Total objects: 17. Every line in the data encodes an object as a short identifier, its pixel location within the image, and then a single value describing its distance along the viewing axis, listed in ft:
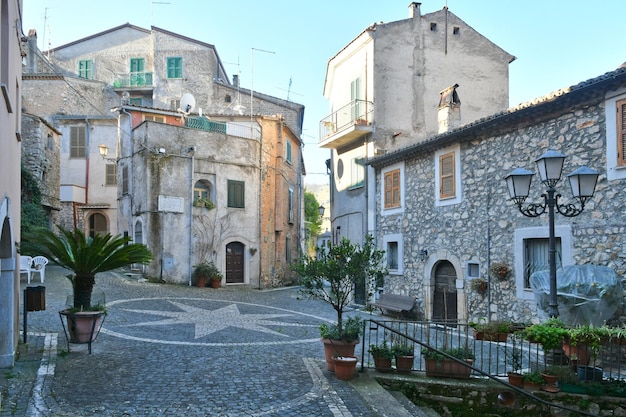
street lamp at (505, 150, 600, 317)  24.52
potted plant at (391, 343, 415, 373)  26.91
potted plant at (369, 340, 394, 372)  26.96
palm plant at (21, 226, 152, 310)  30.35
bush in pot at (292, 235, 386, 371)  26.71
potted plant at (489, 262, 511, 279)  40.54
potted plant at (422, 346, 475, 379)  26.17
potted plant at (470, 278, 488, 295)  43.01
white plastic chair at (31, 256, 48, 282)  60.23
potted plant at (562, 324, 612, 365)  24.87
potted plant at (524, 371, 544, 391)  25.31
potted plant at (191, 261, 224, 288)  74.02
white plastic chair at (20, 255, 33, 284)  57.08
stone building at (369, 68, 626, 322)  32.45
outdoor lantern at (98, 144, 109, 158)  81.41
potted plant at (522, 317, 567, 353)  24.73
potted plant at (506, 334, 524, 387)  25.54
